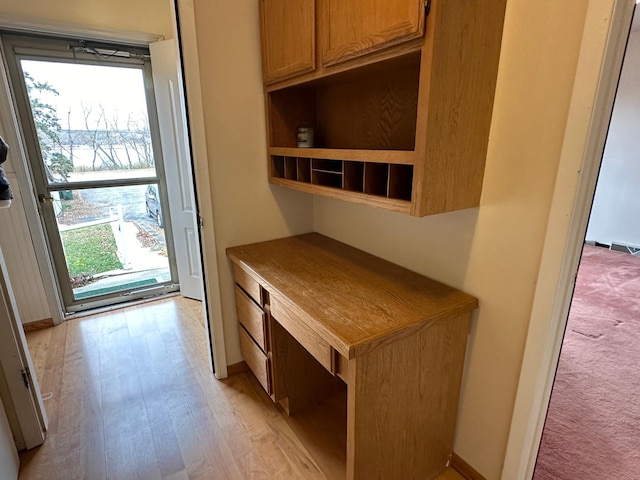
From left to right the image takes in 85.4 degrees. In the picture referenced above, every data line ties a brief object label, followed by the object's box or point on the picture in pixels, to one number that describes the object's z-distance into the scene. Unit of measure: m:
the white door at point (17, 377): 1.53
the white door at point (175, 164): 2.65
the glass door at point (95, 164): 2.53
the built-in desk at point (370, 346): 1.15
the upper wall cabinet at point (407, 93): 1.01
